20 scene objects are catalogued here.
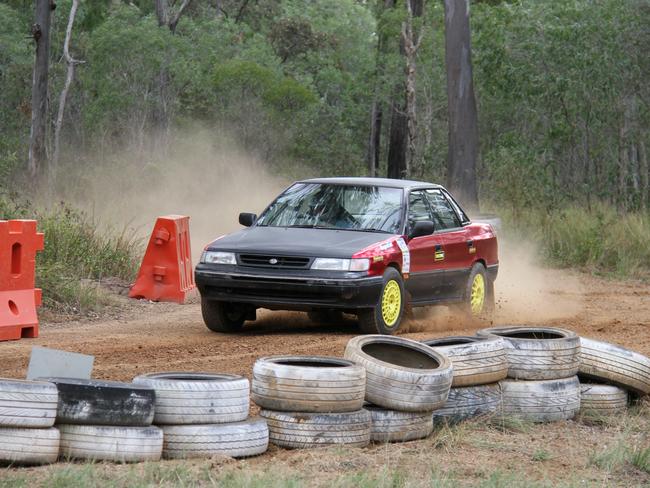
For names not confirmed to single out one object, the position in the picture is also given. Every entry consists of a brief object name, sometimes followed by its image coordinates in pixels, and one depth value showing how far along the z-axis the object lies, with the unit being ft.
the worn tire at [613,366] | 57.62
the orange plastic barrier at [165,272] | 96.02
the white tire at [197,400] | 43.86
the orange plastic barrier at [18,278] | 75.25
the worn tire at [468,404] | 52.16
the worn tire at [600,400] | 57.16
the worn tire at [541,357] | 55.11
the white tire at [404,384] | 48.34
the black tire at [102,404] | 41.68
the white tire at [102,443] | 41.81
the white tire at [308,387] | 46.14
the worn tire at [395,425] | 48.34
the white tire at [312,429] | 46.11
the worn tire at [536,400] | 54.29
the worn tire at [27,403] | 40.40
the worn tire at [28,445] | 40.52
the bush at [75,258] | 90.22
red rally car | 74.02
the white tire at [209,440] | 43.73
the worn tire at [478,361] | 52.75
